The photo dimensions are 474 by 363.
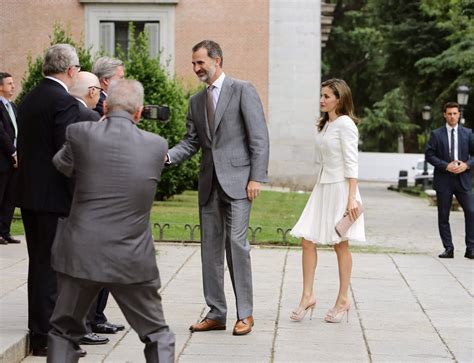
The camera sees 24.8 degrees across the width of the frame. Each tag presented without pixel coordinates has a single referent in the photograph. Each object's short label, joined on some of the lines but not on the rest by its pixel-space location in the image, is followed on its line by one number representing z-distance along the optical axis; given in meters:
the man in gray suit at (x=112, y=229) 5.60
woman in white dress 9.04
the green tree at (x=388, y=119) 64.12
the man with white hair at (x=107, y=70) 8.17
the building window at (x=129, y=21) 29.64
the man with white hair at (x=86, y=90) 7.62
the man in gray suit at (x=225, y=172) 8.35
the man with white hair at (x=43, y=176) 7.28
